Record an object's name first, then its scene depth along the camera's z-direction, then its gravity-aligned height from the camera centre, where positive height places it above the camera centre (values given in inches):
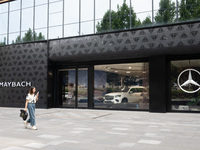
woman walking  357.7 -24.8
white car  625.0 -19.7
